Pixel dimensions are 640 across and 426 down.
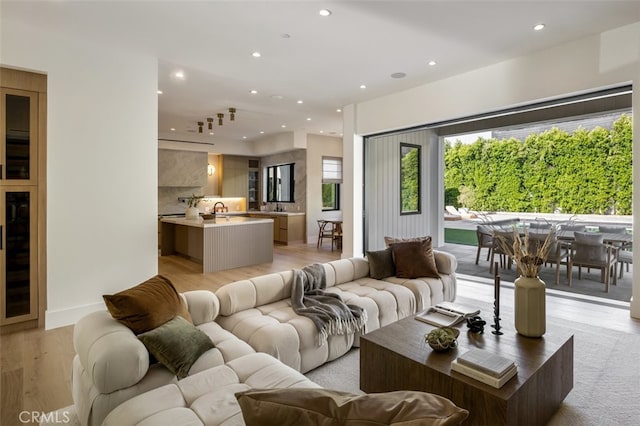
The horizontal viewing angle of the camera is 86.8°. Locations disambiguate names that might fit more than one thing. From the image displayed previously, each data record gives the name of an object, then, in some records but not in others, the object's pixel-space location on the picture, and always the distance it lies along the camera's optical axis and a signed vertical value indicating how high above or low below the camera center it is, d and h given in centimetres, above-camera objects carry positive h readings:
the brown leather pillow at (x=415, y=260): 378 -55
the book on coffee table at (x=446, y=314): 251 -80
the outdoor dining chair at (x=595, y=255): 437 -56
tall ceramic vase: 222 -61
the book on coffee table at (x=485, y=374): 169 -84
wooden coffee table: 169 -90
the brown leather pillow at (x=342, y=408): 79 -50
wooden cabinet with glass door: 338 +12
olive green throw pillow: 181 -74
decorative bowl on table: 204 -78
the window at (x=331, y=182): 993 +89
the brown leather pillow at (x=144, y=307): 194 -57
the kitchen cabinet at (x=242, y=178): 1071 +107
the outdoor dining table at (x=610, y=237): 426 -32
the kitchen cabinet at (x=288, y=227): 920 -44
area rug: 207 -122
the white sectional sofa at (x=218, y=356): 146 -82
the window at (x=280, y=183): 1011 +88
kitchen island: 596 -57
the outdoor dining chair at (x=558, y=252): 471 -56
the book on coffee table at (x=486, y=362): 173 -80
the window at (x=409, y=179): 705 +69
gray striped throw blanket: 263 -80
